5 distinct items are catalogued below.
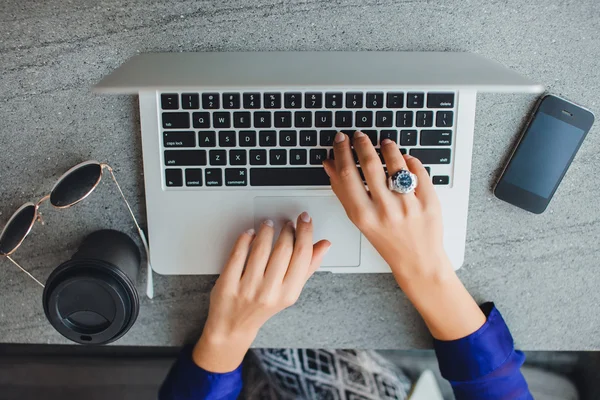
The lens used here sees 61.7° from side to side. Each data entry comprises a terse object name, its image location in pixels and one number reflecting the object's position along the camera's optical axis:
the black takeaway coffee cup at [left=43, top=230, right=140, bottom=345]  0.60
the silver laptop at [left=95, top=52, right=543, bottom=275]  0.64
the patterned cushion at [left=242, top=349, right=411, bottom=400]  0.88
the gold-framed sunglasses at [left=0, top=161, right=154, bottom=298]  0.65
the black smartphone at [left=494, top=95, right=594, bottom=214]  0.69
